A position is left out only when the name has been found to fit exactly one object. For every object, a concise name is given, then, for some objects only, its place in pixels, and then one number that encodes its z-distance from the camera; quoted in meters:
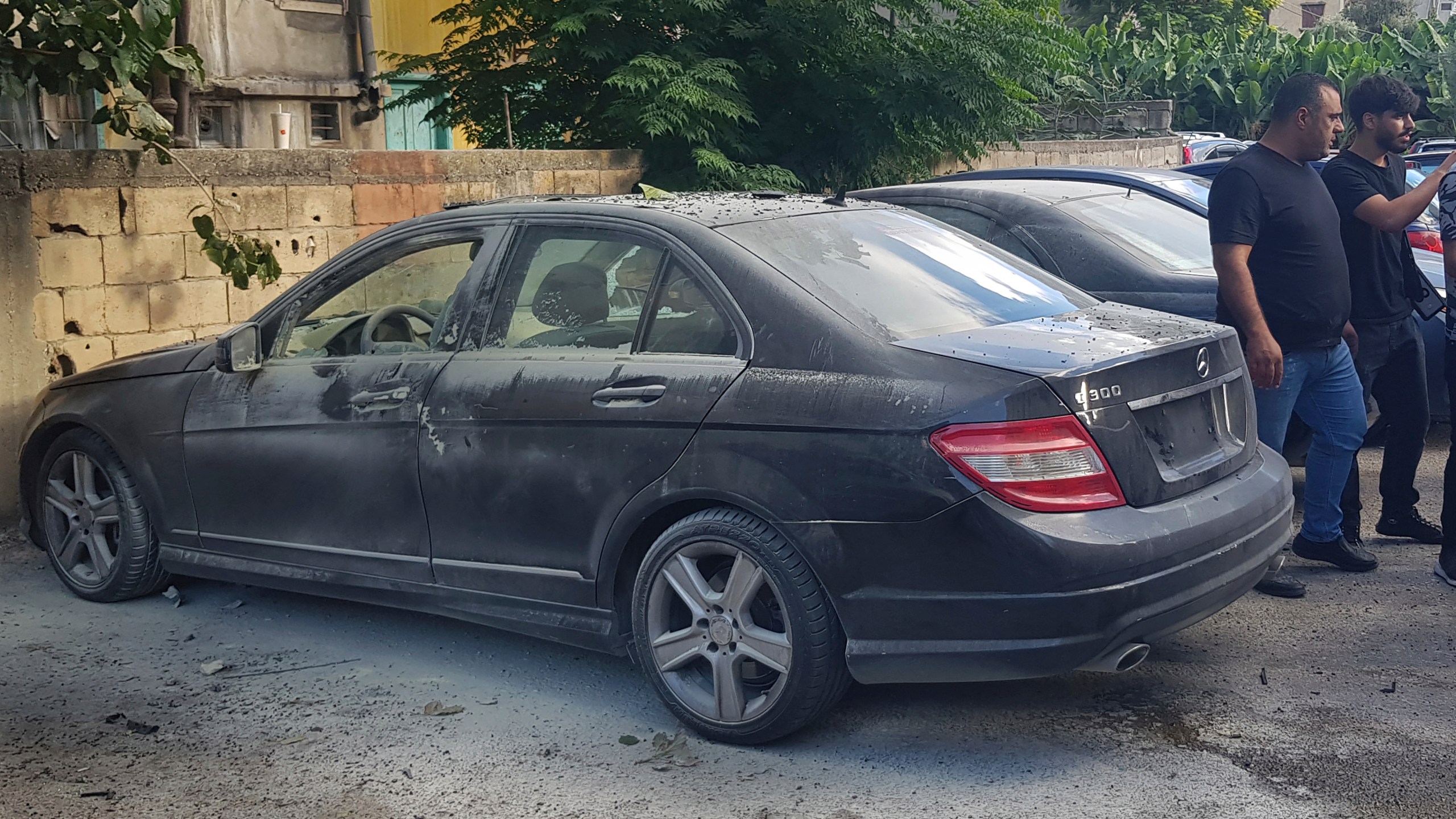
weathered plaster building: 21.06
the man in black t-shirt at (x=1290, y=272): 5.25
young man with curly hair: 5.69
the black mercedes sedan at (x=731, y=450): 3.61
